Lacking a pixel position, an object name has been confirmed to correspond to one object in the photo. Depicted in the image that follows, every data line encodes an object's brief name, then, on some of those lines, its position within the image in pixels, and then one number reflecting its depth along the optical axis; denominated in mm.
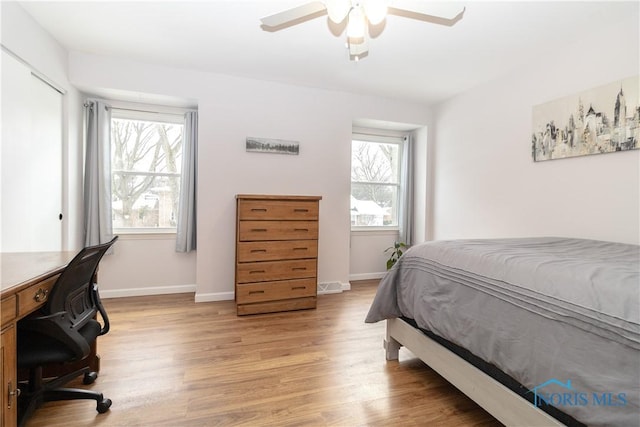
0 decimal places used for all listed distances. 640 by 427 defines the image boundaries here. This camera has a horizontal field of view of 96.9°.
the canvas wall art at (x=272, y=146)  3219
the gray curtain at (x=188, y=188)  3266
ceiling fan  1525
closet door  2000
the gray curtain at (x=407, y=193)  4180
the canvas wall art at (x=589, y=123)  2033
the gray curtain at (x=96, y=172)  3012
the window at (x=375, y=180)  4152
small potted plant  3987
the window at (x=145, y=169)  3246
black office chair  1253
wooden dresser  2732
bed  877
